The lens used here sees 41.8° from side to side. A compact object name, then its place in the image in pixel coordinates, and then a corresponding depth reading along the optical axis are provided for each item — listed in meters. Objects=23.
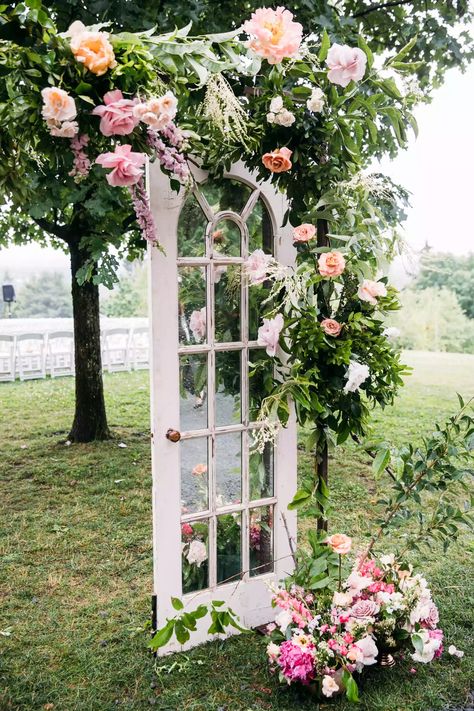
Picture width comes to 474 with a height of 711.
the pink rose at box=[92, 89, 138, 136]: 1.93
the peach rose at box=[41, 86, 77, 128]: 1.82
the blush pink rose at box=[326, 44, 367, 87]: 2.23
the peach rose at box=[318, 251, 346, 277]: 2.39
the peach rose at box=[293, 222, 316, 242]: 2.52
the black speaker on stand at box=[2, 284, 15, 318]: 13.39
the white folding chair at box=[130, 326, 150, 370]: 11.62
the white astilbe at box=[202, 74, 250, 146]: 2.18
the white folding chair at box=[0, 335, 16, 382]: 10.22
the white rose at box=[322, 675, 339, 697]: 2.22
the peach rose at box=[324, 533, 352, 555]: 2.40
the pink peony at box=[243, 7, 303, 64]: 2.18
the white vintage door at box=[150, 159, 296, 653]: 2.51
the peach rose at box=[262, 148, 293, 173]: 2.43
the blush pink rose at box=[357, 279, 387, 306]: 2.41
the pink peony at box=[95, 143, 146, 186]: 1.96
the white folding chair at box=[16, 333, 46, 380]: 10.38
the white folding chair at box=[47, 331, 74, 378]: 10.59
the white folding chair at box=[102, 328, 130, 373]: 11.05
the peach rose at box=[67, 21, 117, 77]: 1.85
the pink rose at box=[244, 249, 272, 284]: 2.55
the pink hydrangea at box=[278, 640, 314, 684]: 2.25
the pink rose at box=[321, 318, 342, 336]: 2.47
